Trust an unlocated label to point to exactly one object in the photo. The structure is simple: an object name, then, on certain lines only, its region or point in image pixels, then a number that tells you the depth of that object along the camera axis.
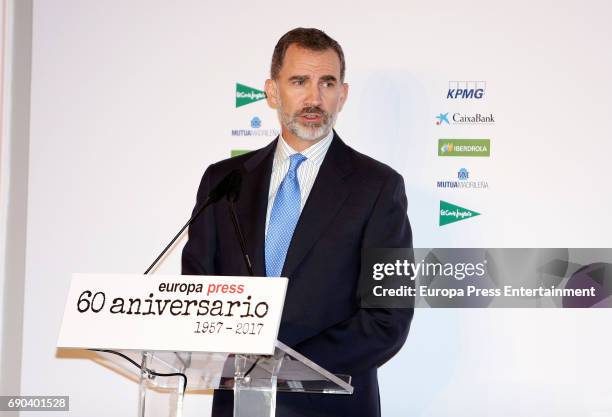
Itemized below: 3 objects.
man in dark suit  6.32
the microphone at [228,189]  5.47
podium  4.43
